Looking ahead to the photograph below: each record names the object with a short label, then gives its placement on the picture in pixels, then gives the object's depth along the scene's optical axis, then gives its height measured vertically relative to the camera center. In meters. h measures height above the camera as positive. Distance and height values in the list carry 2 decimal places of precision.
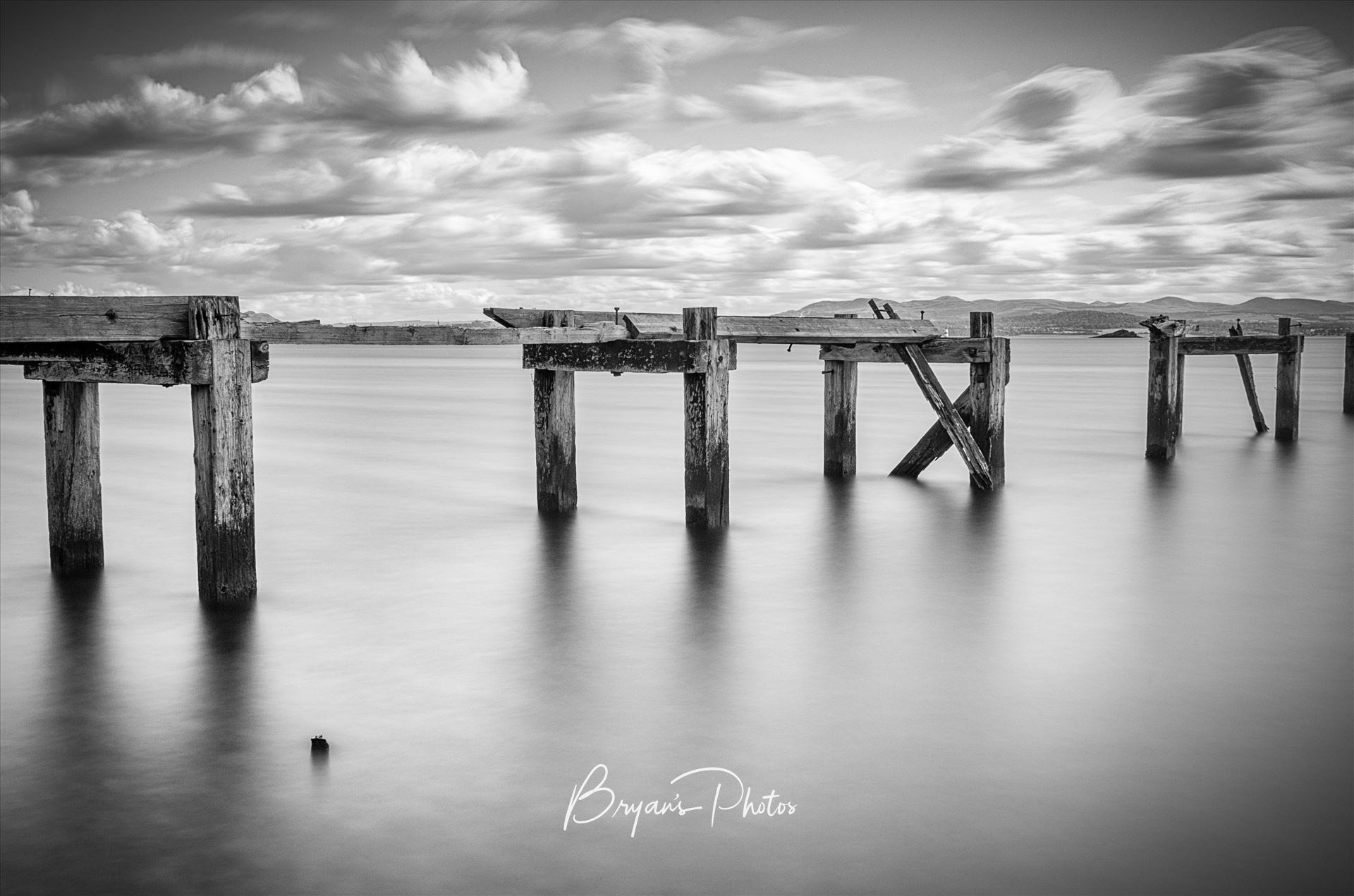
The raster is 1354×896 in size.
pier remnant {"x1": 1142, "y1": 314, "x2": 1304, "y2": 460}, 16.33 -0.01
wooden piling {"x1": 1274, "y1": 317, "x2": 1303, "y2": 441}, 20.06 -0.47
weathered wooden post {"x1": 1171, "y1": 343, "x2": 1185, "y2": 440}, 17.30 -0.34
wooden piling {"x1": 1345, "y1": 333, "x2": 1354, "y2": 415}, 24.90 -0.10
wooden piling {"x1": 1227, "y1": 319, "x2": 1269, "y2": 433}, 20.47 -0.29
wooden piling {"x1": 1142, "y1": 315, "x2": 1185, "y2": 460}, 16.23 -0.18
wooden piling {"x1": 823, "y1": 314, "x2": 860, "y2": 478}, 13.93 -0.58
